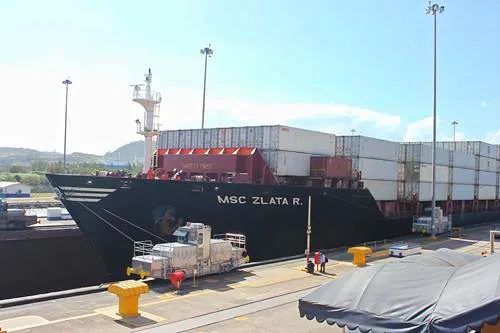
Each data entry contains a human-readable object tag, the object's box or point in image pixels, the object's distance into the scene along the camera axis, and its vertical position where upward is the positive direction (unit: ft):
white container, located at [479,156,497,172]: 179.73 +9.91
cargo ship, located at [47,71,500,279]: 70.79 -2.05
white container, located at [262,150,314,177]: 94.34 +3.75
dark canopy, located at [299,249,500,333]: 22.26 -5.87
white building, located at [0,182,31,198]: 291.75 -13.32
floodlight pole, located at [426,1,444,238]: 118.21 +11.89
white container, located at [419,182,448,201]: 135.23 -1.51
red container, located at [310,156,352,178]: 102.17 +3.37
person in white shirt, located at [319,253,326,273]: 73.15 -12.40
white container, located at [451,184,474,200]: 157.79 -1.45
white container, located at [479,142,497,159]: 181.28 +15.47
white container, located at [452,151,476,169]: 156.46 +9.61
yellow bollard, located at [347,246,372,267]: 79.10 -11.97
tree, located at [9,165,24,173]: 535.64 -1.11
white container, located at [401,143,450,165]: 133.80 +9.57
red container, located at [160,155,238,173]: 92.79 +2.82
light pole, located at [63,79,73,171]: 180.24 +20.67
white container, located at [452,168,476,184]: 156.26 +4.19
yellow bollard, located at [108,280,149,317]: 47.09 -12.44
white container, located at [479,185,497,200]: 181.71 -1.29
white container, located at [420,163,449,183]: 134.41 +4.09
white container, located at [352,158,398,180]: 113.39 +4.06
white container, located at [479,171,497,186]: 180.04 +4.23
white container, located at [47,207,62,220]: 164.76 -14.91
